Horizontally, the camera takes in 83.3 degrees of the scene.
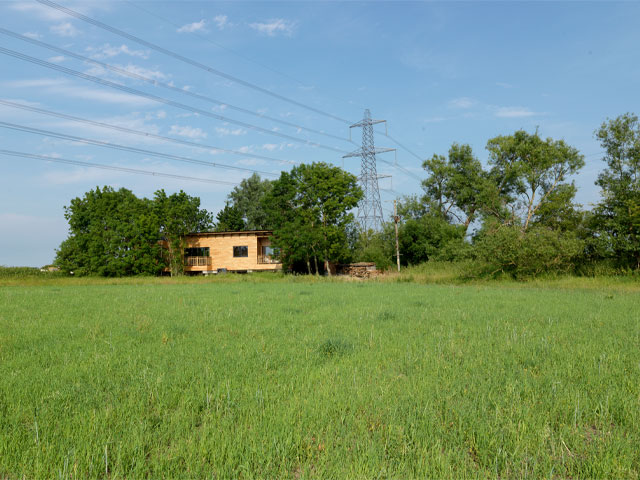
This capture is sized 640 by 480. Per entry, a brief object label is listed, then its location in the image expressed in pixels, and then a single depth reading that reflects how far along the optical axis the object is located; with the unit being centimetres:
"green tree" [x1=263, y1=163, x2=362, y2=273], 4100
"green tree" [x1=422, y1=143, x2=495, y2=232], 4925
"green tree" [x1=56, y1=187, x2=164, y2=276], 4031
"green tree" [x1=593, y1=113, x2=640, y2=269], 2630
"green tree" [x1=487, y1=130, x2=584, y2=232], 4200
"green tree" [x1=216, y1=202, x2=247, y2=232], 5841
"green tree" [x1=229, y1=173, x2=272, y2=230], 6241
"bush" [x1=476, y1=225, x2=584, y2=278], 2705
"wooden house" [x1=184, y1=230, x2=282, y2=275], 4494
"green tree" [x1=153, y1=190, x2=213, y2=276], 4197
